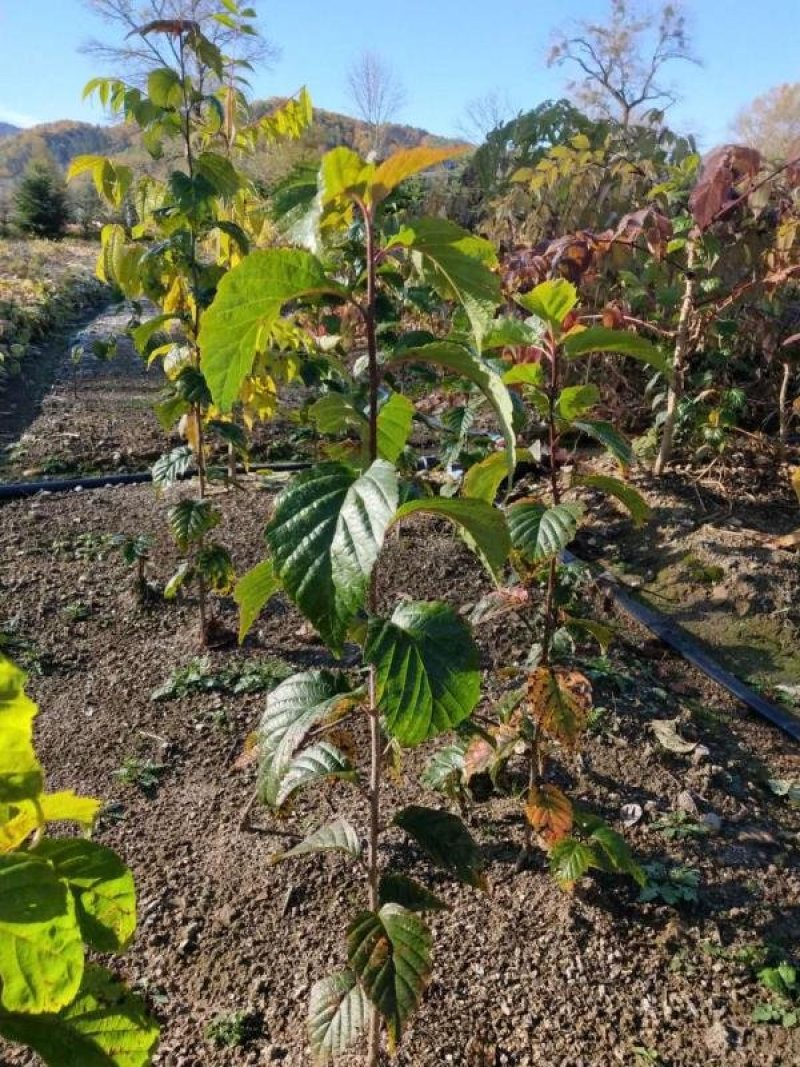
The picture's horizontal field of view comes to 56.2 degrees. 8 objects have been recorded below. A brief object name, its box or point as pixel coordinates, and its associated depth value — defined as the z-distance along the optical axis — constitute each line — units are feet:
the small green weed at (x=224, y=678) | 8.89
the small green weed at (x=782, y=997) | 5.16
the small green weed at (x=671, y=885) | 6.08
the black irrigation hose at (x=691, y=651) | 8.89
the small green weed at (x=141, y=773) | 7.53
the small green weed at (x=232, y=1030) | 5.04
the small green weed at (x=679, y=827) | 6.78
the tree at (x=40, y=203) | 69.21
